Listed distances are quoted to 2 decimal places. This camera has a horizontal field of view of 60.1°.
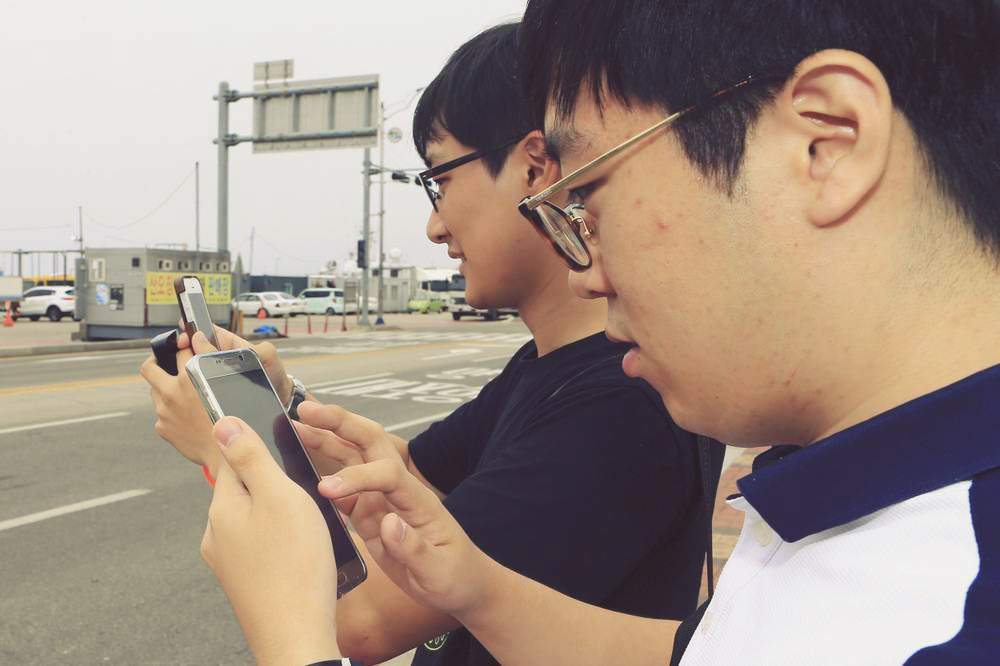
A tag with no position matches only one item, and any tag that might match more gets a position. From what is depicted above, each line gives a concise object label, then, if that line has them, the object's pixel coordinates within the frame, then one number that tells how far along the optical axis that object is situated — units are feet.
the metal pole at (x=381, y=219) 100.18
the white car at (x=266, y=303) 121.80
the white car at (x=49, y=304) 100.53
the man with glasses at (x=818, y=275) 2.13
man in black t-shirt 4.21
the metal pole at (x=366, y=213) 96.12
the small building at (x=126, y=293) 64.54
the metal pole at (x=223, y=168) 73.46
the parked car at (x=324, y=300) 135.33
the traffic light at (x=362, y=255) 95.45
